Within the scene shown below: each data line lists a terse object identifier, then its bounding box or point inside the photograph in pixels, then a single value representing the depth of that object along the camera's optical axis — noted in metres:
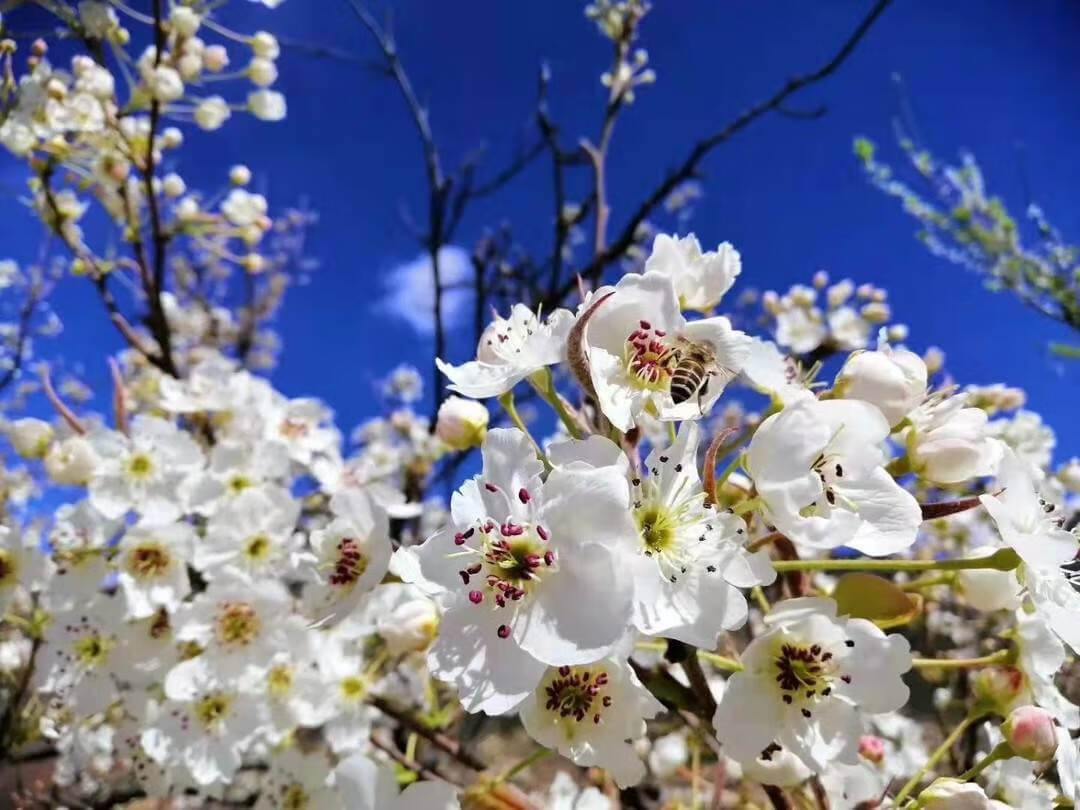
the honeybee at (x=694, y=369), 0.16
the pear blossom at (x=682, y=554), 0.14
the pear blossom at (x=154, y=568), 0.28
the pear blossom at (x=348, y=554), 0.19
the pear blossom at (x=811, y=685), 0.16
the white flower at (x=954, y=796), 0.15
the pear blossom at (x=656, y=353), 0.16
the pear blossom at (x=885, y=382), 0.16
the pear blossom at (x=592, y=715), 0.17
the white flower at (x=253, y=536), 0.28
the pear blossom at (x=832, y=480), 0.15
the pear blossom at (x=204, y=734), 0.28
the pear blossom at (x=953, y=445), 0.16
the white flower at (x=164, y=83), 0.38
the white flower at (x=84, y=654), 0.28
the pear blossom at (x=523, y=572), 0.14
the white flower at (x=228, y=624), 0.27
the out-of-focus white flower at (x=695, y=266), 0.18
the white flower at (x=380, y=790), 0.17
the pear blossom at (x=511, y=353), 0.16
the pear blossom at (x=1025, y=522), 0.16
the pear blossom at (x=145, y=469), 0.29
